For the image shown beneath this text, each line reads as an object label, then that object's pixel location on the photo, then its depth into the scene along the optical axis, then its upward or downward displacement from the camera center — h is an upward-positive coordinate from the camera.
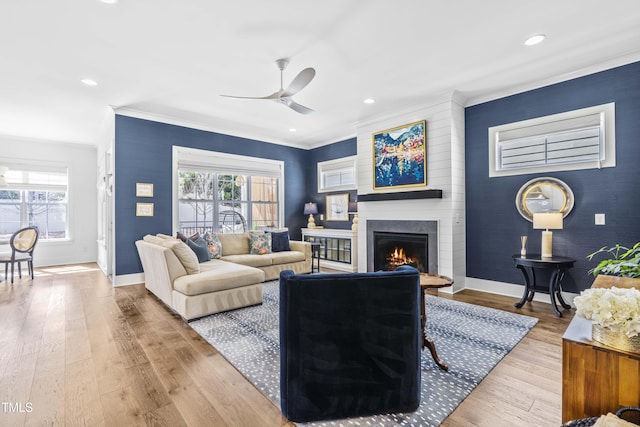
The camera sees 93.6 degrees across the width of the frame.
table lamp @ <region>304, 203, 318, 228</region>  6.86 +0.12
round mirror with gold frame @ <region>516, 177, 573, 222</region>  3.69 +0.22
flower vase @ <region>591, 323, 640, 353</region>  1.09 -0.47
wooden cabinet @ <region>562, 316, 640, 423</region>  1.09 -0.62
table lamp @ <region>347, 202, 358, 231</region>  5.97 +0.10
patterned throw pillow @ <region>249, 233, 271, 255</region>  5.34 -0.50
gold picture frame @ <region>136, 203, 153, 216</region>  4.99 +0.13
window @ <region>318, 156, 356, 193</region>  6.45 +0.93
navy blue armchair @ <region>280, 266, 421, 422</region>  1.59 -0.68
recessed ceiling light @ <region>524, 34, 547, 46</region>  2.93 +1.74
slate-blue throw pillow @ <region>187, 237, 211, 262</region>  4.41 -0.48
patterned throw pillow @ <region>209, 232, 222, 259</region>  4.90 -0.47
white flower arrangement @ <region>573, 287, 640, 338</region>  1.07 -0.35
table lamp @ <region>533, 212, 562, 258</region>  3.50 -0.12
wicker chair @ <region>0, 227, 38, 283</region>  5.23 -0.53
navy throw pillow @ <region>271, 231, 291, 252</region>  5.59 -0.48
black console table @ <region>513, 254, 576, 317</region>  3.35 -0.69
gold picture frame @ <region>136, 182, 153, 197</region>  4.98 +0.46
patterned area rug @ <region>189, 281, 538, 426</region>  1.83 -1.14
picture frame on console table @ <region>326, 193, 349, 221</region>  6.50 +0.20
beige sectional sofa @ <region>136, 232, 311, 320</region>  3.30 -0.75
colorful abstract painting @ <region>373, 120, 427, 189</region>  4.69 +0.98
